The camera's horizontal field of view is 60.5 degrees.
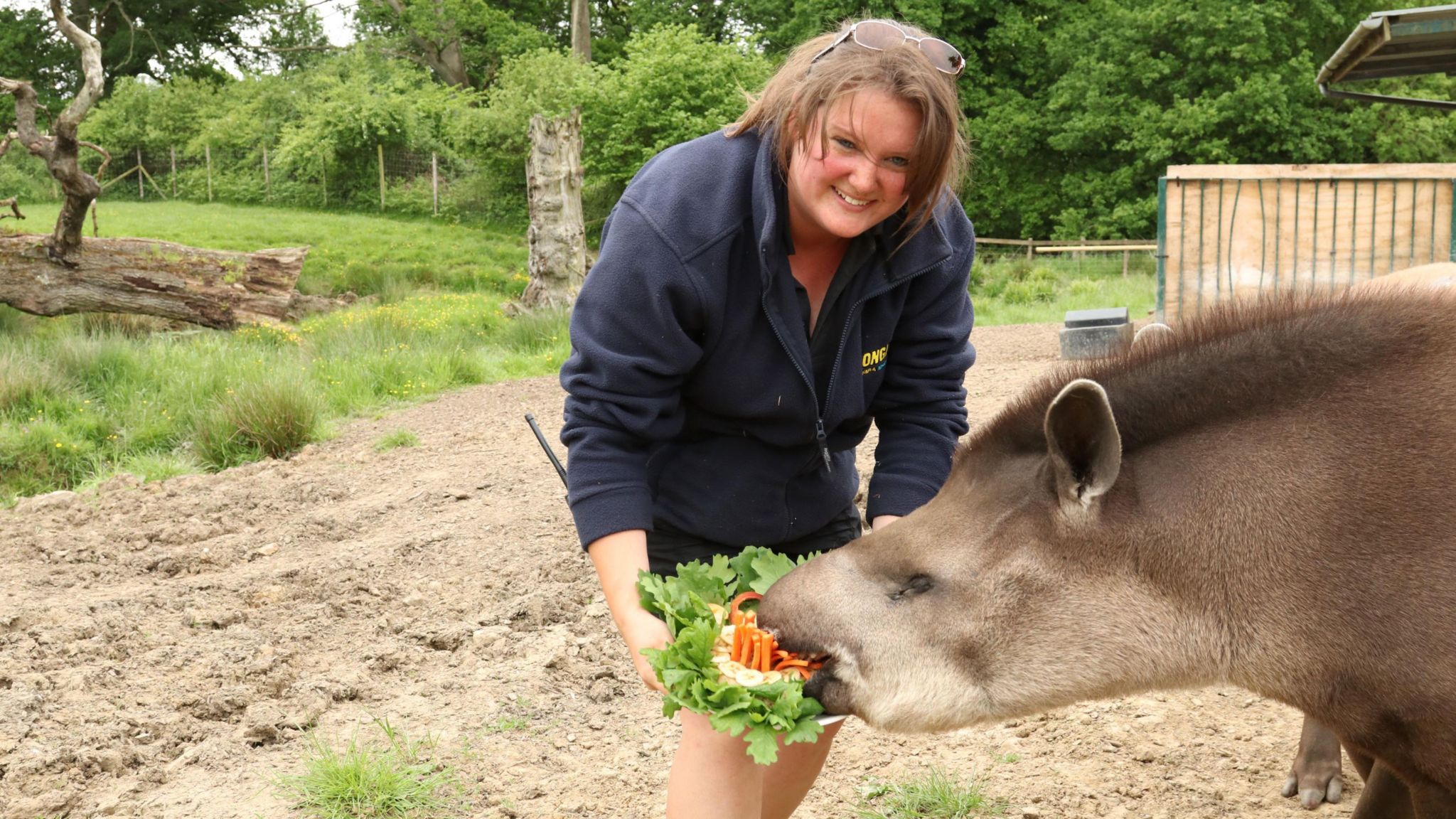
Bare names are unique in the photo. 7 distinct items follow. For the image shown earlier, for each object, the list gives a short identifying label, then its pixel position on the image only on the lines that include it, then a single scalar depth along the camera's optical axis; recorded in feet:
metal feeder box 31.09
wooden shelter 33.94
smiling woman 8.22
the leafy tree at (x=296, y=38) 107.76
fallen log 40.81
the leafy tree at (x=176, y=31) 92.27
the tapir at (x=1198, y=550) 7.40
